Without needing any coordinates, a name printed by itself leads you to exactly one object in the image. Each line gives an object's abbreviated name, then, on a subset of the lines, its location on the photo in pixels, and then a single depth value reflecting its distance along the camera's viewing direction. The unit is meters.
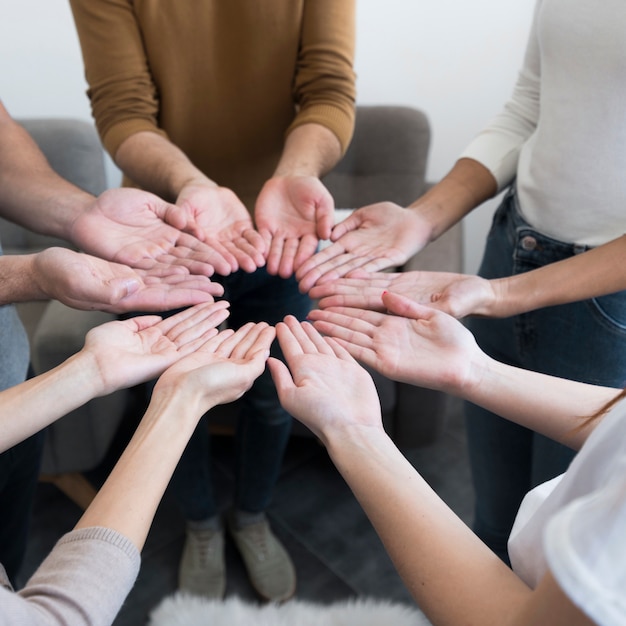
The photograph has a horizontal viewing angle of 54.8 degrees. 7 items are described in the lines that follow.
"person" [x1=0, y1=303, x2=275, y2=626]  0.50
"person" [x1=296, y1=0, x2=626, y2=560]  0.78
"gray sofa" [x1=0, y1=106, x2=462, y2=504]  1.35
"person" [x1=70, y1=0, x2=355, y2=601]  1.06
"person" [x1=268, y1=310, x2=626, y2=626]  0.34
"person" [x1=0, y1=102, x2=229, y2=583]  0.85
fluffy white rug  0.79
